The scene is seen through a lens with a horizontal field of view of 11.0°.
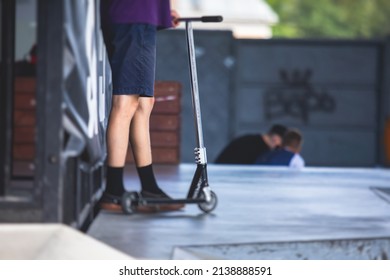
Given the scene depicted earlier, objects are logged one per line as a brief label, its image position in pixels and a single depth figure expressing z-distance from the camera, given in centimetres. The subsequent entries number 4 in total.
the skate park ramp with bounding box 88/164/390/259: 875
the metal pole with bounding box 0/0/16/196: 848
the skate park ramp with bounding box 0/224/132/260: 795
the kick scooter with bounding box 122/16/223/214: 1023
